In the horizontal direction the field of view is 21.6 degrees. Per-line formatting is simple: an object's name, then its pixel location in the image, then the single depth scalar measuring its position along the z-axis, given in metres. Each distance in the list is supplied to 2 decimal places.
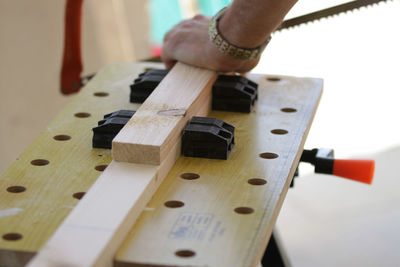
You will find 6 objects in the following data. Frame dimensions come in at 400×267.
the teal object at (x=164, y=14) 6.58
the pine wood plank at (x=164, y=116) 1.14
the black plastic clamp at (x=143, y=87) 1.36
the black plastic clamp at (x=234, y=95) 1.34
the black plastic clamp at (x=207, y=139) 1.20
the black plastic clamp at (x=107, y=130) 1.21
